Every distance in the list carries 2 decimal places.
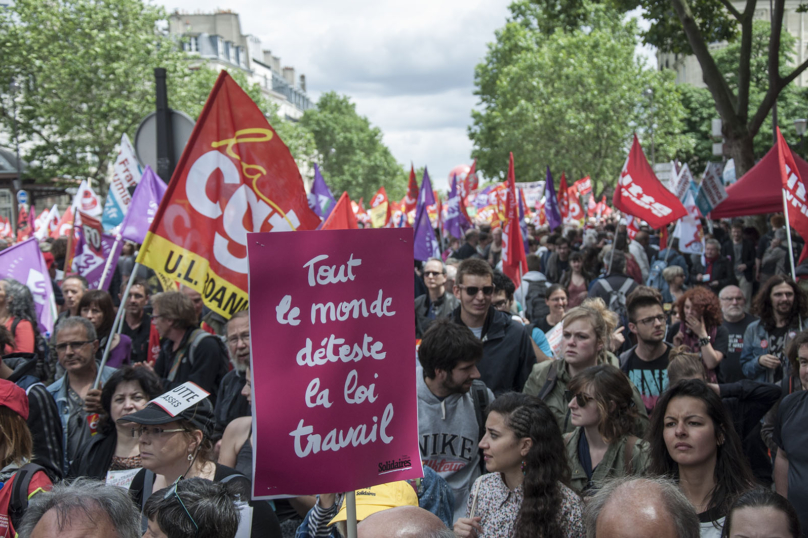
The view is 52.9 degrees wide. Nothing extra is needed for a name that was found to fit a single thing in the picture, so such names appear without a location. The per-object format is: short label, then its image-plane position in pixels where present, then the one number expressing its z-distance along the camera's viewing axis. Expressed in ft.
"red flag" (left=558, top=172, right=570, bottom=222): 69.41
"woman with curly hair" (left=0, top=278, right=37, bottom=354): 18.43
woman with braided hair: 9.81
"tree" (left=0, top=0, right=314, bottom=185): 114.73
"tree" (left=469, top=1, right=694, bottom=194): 130.82
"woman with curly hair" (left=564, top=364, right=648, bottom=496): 11.71
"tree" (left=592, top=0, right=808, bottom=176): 40.09
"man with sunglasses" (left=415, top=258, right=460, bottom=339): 24.34
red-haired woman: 18.92
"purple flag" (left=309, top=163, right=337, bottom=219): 51.55
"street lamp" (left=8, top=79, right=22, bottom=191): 99.48
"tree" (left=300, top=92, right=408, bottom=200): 274.98
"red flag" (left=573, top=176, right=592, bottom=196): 88.43
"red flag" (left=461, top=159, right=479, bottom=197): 72.16
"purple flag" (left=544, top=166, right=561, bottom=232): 55.77
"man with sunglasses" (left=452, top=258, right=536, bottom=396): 15.74
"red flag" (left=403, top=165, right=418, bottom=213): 67.32
